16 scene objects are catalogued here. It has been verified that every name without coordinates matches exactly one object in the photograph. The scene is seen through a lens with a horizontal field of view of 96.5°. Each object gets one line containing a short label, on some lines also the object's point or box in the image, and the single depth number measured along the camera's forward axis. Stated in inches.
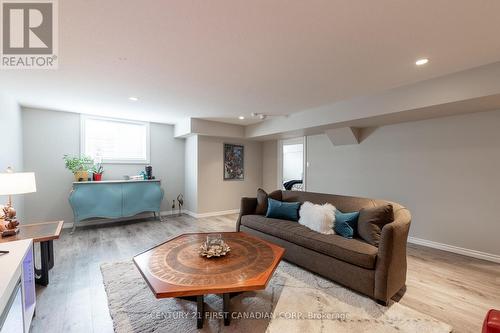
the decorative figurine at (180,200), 227.8
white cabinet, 42.3
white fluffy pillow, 107.3
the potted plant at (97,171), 182.5
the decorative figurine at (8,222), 87.1
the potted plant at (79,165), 169.8
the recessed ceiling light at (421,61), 90.6
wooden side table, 86.0
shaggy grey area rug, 69.6
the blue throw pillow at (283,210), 132.1
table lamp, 84.1
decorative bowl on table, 79.9
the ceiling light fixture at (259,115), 176.9
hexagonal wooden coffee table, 61.3
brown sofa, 79.7
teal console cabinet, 165.5
